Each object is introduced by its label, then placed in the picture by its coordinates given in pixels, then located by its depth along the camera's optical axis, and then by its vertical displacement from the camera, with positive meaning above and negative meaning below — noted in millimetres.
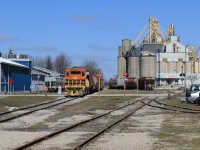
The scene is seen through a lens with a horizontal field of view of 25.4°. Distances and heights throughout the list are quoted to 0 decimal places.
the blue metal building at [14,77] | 78125 +1655
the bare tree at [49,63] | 165875 +8320
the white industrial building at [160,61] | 141250 +7557
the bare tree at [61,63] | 164075 +8085
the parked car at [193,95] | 38375 -944
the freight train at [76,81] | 55625 +478
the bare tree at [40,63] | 169250 +8437
